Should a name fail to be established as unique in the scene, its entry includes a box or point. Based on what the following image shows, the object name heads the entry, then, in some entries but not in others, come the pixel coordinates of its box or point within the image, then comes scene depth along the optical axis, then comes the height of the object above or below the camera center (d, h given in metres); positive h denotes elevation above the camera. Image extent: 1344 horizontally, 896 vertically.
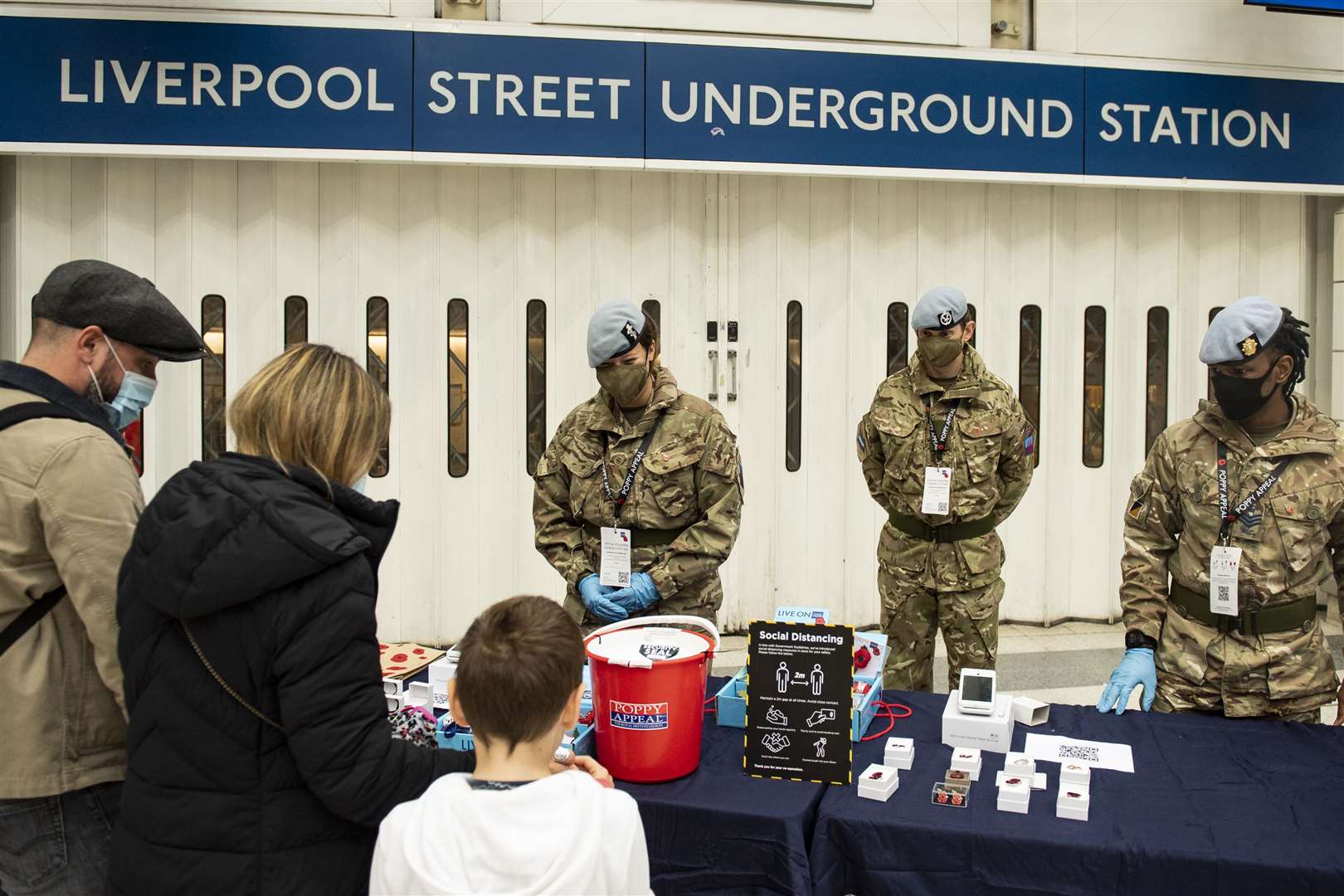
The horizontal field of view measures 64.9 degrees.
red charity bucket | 2.01 -0.50
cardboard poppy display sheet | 2.70 -0.58
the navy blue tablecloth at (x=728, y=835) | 1.91 -0.72
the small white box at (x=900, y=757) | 2.13 -0.63
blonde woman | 1.39 -0.31
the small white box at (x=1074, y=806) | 1.91 -0.65
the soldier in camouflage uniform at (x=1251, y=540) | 2.52 -0.23
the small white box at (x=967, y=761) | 2.10 -0.64
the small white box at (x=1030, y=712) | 2.38 -0.61
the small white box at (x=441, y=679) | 2.43 -0.55
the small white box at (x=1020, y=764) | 2.05 -0.63
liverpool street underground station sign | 4.71 +1.61
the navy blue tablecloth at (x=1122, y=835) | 1.78 -0.68
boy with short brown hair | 1.23 -0.43
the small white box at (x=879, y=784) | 1.99 -0.65
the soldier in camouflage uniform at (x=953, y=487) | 3.69 -0.16
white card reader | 2.27 -0.55
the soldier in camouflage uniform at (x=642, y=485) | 3.10 -0.13
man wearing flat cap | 1.67 -0.24
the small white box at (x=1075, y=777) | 2.00 -0.63
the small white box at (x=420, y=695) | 2.47 -0.60
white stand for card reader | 2.22 -0.61
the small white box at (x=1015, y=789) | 1.94 -0.64
